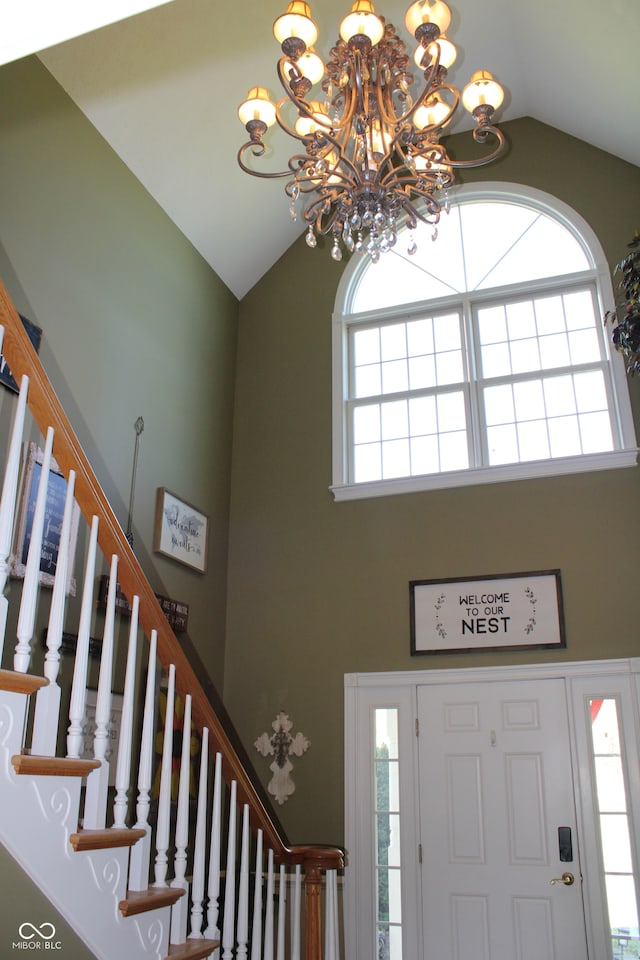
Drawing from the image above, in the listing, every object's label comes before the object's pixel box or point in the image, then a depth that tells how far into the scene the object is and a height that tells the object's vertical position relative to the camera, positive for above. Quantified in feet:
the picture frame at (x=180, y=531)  16.84 +4.91
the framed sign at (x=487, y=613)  16.62 +3.16
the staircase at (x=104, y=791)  7.46 -0.20
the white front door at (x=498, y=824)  15.08 -0.94
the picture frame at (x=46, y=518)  12.37 +3.80
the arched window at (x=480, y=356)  18.17 +9.47
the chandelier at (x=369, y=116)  11.33 +9.22
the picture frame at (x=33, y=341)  12.41 +6.65
